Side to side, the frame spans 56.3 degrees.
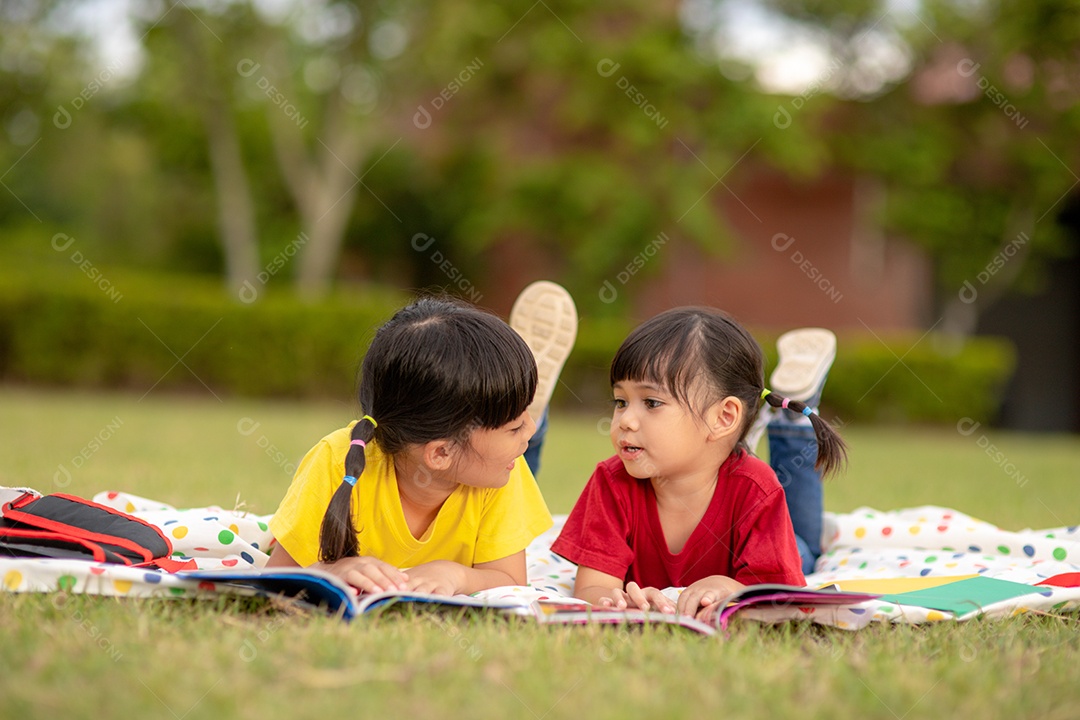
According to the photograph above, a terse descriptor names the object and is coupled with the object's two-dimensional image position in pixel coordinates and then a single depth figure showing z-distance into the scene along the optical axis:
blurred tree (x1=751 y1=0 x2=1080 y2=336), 12.83
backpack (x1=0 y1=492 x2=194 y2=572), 2.34
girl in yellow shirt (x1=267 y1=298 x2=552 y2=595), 2.49
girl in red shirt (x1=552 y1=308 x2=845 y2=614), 2.63
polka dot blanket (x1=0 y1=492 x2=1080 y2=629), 2.20
